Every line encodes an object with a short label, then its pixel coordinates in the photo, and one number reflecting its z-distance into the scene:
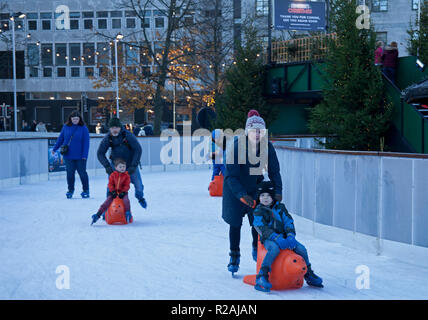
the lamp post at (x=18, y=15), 33.84
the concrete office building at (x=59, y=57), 56.41
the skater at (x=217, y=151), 14.37
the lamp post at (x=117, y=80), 35.97
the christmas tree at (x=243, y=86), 28.28
